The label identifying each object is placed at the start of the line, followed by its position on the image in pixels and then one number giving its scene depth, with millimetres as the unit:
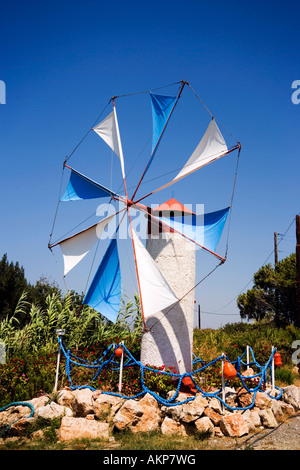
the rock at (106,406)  7012
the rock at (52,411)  6831
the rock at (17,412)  7102
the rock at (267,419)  7139
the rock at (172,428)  6522
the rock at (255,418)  7109
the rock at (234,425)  6438
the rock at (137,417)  6504
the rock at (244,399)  7777
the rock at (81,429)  6230
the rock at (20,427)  6719
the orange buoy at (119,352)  8227
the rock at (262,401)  7773
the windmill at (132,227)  8938
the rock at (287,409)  8055
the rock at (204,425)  6523
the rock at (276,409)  7821
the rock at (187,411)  6684
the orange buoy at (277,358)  9477
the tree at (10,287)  14875
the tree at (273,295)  25766
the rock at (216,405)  7121
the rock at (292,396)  8453
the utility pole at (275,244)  26047
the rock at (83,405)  7008
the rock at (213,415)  6832
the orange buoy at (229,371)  7224
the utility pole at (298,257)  18547
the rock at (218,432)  6515
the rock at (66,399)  7461
